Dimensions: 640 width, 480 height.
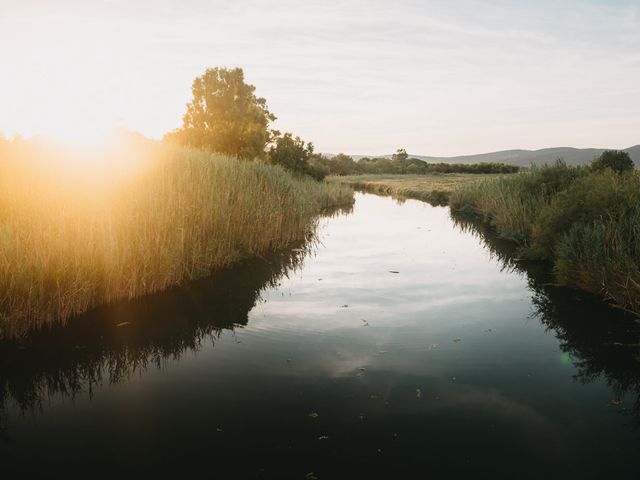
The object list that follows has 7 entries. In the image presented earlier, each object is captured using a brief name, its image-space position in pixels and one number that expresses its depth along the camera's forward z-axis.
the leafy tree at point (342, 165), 103.25
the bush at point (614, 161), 21.44
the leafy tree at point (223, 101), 56.59
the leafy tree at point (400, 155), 127.70
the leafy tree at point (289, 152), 35.09
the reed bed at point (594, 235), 9.59
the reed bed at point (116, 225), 7.74
